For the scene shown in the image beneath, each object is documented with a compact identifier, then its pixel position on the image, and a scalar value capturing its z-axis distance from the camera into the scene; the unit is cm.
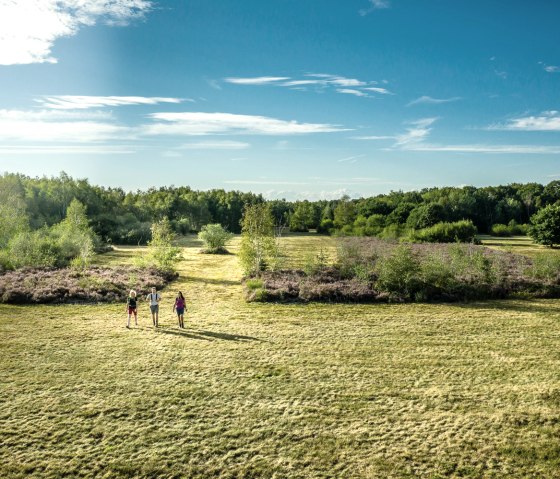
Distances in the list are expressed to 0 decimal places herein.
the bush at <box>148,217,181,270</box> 3866
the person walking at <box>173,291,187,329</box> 2133
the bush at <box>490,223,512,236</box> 9050
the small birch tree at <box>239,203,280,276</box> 3684
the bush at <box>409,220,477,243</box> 6138
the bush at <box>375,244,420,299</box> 2888
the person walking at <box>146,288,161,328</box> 2133
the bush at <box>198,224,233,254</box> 5803
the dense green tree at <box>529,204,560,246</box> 5912
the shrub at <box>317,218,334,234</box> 10729
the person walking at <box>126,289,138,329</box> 2116
